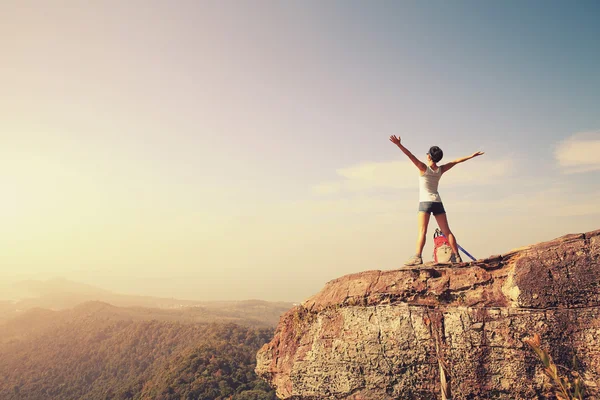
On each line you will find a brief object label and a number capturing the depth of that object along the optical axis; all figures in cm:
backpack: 743
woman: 753
